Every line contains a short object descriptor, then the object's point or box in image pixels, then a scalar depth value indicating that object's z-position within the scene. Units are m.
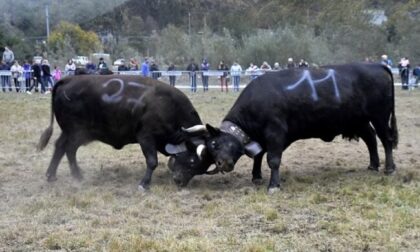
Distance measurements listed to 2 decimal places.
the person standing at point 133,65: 32.09
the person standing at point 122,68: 31.26
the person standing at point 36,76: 26.53
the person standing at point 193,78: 28.47
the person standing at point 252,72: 28.56
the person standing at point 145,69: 29.33
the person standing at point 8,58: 30.16
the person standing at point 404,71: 27.67
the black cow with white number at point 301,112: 8.90
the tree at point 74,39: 52.56
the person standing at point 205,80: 29.08
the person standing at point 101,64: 27.69
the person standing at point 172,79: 29.68
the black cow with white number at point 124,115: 9.12
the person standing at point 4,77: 29.25
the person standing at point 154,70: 29.50
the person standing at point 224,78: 29.03
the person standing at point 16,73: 28.56
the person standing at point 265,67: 30.79
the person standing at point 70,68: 29.03
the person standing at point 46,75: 27.06
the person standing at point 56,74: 28.88
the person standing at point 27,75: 29.21
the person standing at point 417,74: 28.21
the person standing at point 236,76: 28.77
